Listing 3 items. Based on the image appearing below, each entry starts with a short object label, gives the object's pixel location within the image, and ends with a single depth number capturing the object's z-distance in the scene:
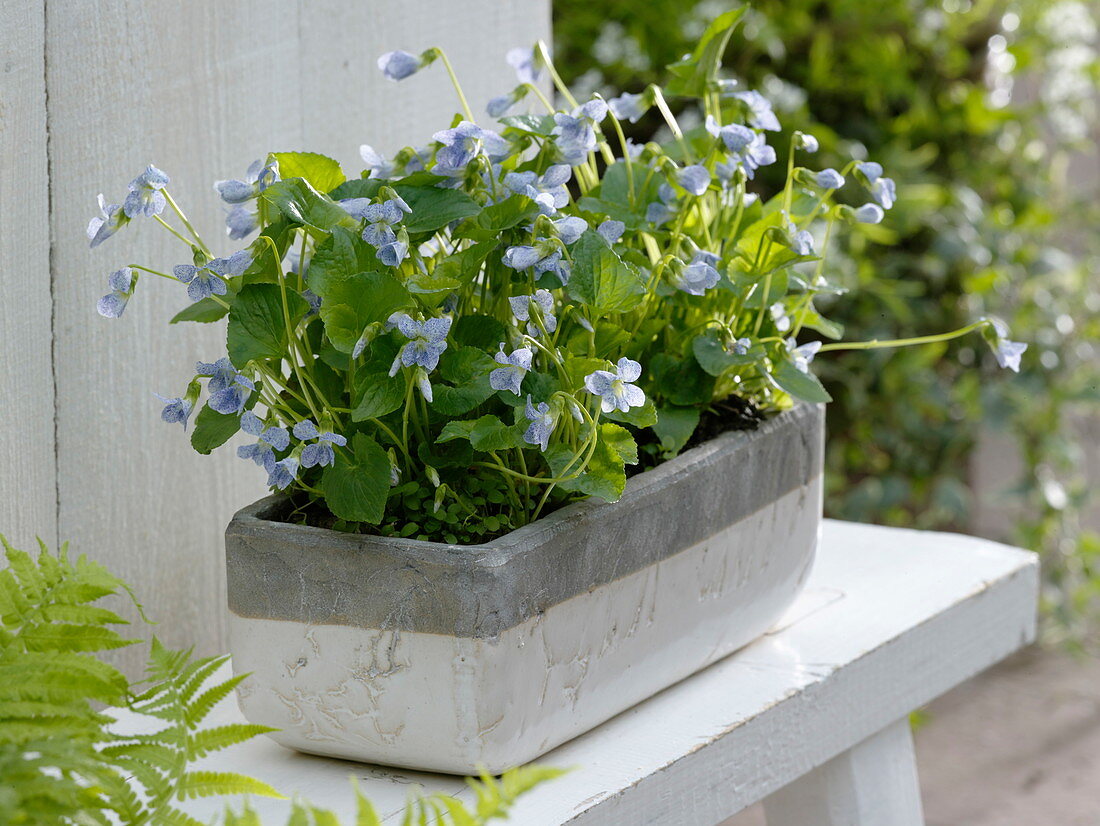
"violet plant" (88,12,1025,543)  1.60
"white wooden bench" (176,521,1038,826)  1.65
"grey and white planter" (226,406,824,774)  1.60
